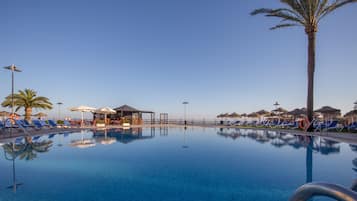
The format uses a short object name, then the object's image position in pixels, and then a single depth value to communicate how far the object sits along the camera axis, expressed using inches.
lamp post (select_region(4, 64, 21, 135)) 389.1
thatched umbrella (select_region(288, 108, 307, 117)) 738.1
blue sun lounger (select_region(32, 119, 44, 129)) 482.4
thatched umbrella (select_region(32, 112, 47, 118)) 756.9
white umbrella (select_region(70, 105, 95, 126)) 740.0
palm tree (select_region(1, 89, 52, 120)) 699.4
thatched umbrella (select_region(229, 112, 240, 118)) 1000.9
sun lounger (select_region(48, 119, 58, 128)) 561.3
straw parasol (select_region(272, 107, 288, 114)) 810.2
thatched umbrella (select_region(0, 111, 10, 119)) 581.7
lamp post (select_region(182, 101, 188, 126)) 1000.3
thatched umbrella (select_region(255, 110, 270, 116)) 894.2
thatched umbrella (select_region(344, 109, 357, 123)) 579.6
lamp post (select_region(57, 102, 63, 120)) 882.6
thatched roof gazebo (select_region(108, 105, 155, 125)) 880.3
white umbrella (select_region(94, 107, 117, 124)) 751.0
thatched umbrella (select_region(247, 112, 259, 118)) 924.1
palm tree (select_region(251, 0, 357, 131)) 458.0
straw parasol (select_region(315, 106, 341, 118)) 619.8
